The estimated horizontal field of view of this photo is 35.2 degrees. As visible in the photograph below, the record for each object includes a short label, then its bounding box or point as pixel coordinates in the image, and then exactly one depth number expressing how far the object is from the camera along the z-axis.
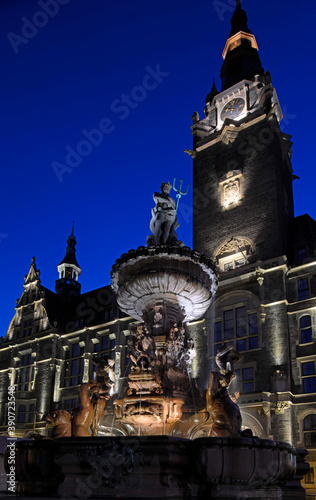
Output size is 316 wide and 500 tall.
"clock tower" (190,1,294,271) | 30.66
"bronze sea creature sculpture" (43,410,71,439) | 10.32
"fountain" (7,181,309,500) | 7.73
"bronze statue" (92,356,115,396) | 11.17
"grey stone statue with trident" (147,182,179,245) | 14.44
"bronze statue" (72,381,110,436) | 10.63
